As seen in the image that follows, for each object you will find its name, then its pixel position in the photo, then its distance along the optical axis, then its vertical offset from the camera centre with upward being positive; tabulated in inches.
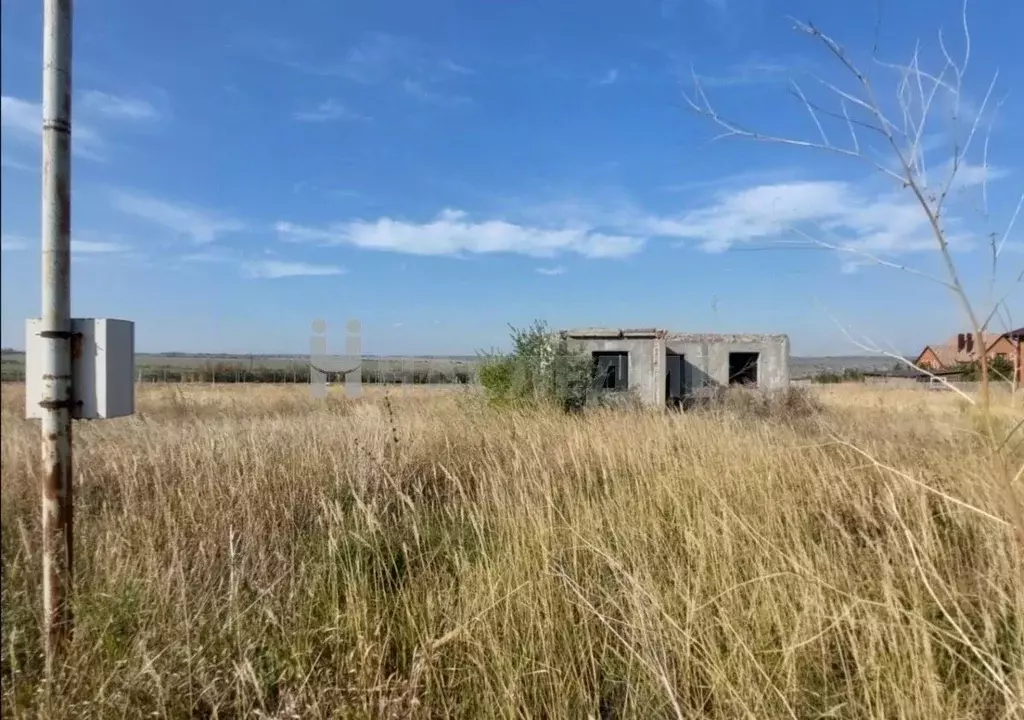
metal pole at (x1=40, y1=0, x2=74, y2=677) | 77.8 +9.9
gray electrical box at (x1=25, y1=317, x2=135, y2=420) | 79.7 -1.6
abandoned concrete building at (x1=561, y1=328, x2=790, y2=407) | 829.8 -0.4
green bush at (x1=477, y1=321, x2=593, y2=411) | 514.6 -12.8
